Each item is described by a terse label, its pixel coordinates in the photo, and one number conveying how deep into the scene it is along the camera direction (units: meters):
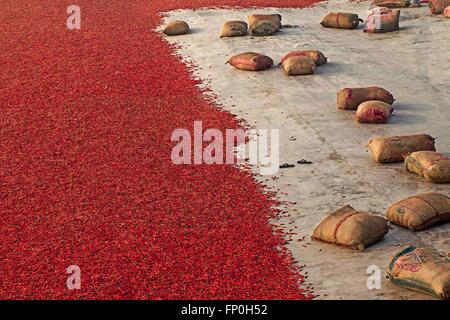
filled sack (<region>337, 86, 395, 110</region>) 17.78
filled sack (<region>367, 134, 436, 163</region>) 14.96
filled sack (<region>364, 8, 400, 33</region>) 24.00
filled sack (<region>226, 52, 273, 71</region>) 21.05
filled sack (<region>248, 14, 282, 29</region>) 24.59
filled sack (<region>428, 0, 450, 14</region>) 25.56
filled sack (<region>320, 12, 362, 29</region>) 24.69
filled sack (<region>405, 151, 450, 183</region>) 13.95
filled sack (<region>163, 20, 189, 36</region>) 25.50
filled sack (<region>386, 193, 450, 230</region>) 12.28
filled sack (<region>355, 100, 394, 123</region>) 16.98
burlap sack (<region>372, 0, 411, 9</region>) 27.00
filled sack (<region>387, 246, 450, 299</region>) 10.26
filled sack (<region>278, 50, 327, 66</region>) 20.95
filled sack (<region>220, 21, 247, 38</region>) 24.41
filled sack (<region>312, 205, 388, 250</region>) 11.88
